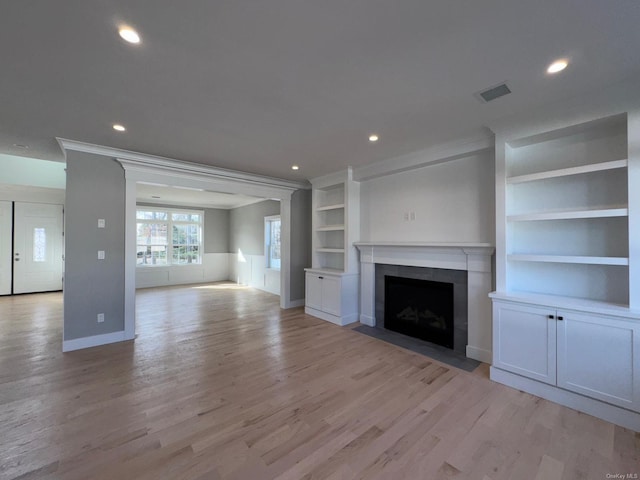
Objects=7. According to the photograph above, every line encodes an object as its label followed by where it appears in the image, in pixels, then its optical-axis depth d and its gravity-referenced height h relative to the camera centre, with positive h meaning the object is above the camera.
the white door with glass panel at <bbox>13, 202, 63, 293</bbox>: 6.74 -0.19
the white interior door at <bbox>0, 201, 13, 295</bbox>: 6.53 -0.13
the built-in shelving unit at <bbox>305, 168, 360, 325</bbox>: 4.61 -0.18
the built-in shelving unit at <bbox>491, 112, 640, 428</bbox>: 2.12 -0.22
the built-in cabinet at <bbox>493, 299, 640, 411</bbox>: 2.06 -0.91
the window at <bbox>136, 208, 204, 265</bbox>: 8.27 +0.14
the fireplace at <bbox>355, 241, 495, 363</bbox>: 3.16 -0.42
